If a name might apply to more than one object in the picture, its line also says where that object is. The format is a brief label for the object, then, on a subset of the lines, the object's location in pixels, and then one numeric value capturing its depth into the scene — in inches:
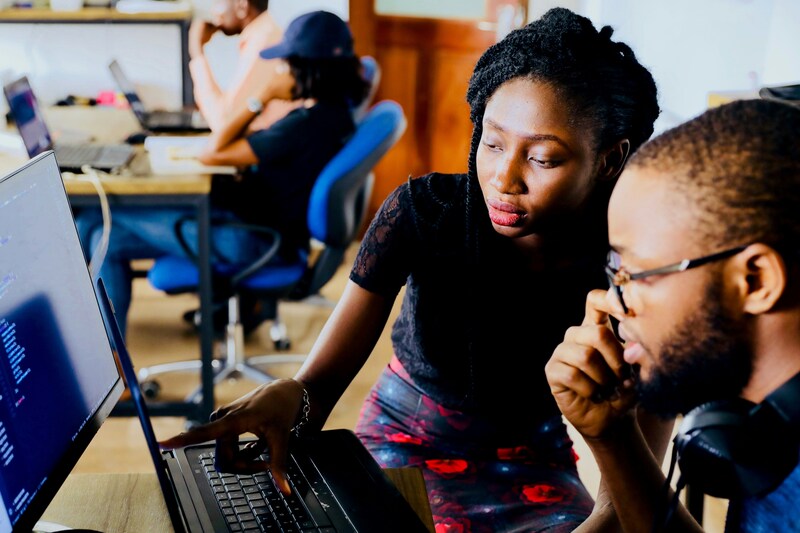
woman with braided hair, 46.9
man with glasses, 29.6
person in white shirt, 110.9
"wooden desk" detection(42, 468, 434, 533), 38.6
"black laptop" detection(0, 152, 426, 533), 32.8
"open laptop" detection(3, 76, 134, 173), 93.4
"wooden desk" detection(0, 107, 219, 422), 92.3
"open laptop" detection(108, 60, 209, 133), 123.4
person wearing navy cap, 99.4
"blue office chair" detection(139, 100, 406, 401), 98.3
